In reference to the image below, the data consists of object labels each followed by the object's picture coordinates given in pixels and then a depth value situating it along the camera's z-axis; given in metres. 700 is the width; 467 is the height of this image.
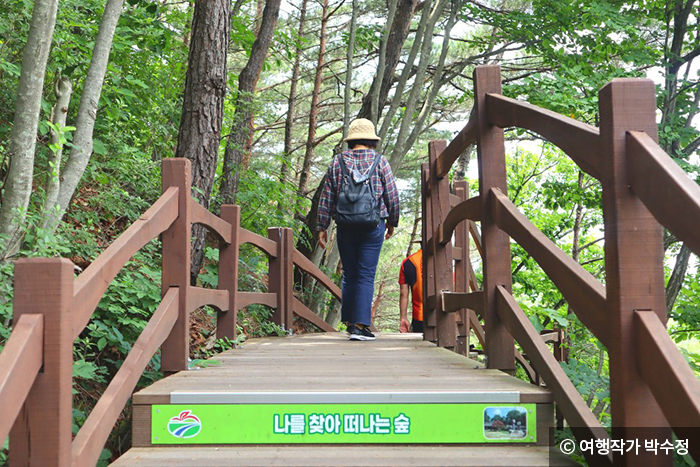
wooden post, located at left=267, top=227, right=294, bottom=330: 7.02
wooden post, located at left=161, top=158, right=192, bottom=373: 3.73
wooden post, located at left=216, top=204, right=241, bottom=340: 4.98
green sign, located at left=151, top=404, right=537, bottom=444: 2.73
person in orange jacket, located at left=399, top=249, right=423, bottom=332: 8.10
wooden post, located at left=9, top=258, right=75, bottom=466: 2.17
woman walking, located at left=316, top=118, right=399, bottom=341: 5.84
